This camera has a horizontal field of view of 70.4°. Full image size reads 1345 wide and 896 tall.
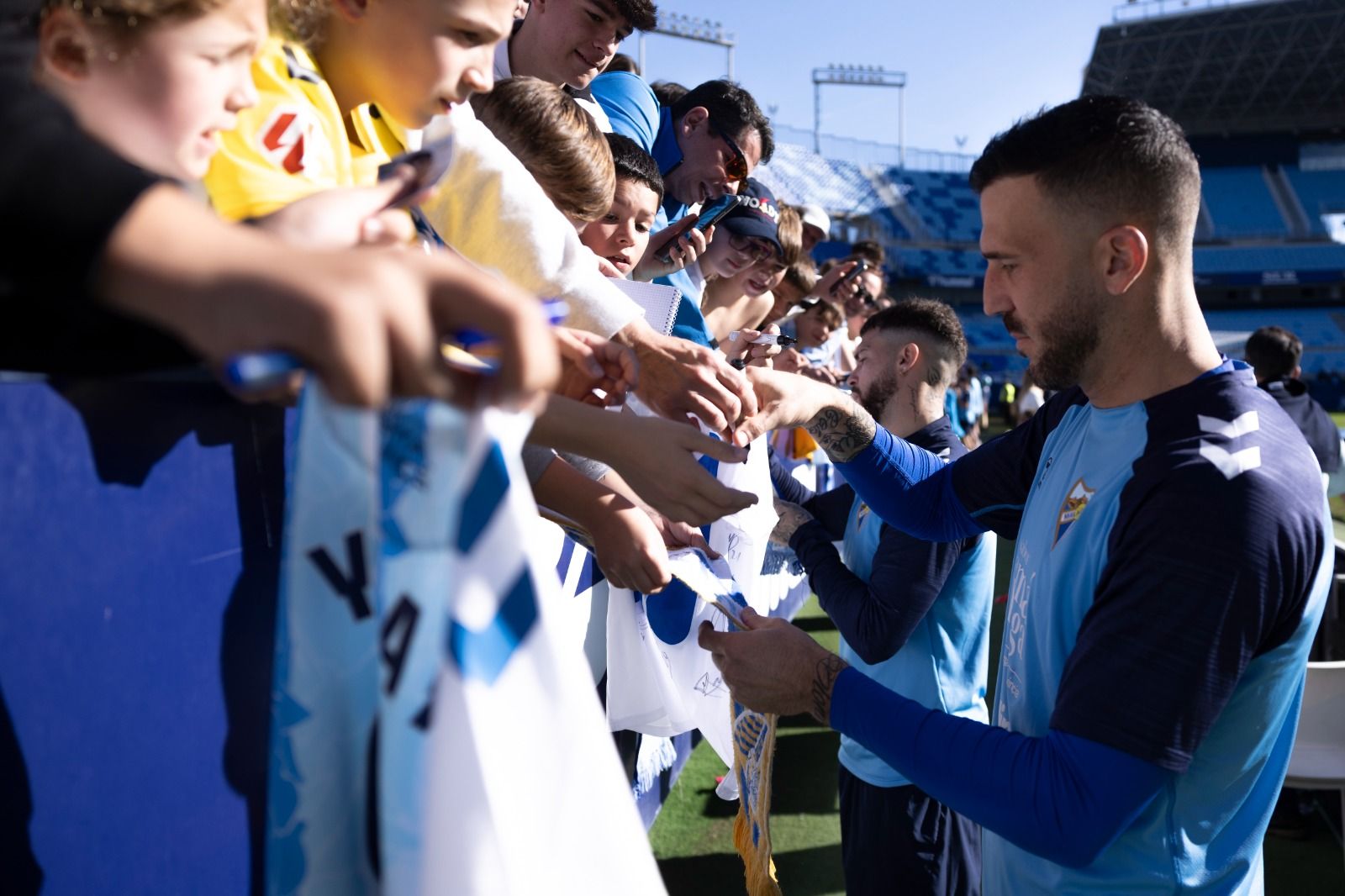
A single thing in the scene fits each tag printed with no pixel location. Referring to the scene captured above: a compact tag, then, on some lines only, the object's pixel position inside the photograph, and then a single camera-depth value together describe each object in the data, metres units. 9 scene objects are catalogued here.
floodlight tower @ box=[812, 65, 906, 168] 44.47
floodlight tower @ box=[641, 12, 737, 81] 35.56
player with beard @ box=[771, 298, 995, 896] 2.51
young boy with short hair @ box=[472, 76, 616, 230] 2.06
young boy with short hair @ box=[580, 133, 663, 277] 2.68
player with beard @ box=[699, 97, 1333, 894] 1.38
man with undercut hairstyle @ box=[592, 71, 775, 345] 3.55
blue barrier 0.79
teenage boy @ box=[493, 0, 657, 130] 2.84
